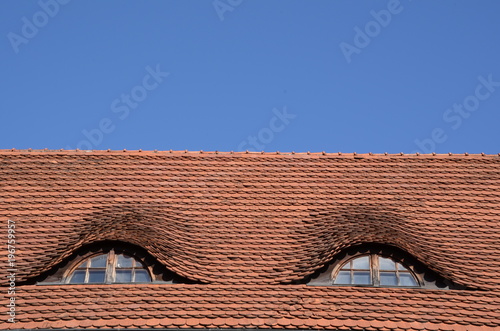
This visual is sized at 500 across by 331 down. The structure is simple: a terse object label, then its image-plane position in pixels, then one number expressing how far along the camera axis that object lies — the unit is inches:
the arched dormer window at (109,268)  793.6
